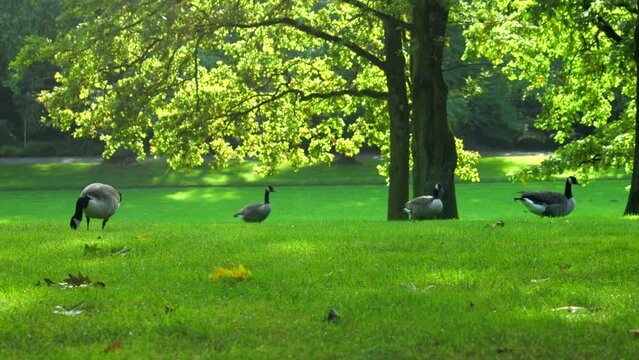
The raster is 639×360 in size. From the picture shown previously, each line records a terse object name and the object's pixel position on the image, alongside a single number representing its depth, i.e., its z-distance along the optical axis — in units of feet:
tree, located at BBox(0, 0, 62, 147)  155.22
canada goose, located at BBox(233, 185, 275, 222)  67.97
